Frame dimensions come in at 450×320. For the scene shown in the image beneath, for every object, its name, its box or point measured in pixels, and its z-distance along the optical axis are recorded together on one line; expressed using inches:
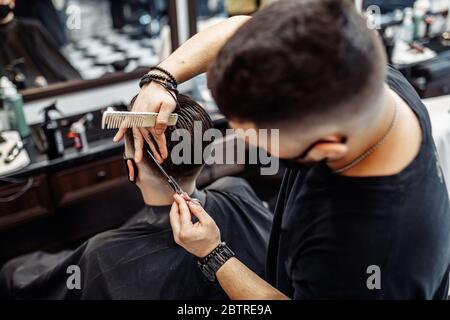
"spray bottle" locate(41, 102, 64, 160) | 85.0
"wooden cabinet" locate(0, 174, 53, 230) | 86.3
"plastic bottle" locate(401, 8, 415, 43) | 126.6
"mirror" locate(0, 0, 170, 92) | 94.3
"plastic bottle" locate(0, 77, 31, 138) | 89.4
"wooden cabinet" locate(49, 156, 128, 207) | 90.8
